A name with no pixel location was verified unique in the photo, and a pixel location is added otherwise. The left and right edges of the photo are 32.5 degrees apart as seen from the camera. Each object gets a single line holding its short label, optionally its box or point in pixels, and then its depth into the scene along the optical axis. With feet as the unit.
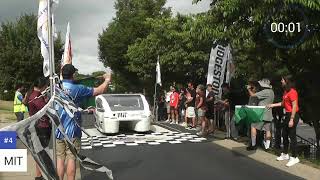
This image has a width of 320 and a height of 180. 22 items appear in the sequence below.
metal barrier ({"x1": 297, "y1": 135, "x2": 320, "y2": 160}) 43.55
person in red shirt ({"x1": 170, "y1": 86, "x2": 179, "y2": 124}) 72.02
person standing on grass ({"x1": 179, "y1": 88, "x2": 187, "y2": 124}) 71.61
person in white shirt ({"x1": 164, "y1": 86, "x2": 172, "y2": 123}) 76.48
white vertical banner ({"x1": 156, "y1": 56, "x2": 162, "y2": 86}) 83.91
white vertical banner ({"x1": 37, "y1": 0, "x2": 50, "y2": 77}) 24.52
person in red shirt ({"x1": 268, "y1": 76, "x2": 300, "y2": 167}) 33.94
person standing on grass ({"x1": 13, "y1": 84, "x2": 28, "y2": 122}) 61.88
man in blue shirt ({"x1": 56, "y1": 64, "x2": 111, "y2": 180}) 24.73
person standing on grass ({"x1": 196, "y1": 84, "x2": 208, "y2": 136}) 54.06
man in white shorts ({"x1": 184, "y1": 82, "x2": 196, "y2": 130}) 62.91
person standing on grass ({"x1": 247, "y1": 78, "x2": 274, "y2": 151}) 40.19
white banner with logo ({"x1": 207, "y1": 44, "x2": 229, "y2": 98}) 53.93
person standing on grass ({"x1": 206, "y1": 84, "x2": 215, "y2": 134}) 53.31
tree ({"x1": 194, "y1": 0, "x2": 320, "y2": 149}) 34.58
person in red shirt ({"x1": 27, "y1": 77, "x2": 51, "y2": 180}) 29.96
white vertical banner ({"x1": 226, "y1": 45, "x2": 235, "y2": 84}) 54.11
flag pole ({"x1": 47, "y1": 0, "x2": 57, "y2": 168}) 22.26
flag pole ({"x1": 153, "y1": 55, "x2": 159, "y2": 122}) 82.46
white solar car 54.39
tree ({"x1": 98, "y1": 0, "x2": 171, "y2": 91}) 153.38
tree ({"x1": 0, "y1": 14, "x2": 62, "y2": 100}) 163.22
